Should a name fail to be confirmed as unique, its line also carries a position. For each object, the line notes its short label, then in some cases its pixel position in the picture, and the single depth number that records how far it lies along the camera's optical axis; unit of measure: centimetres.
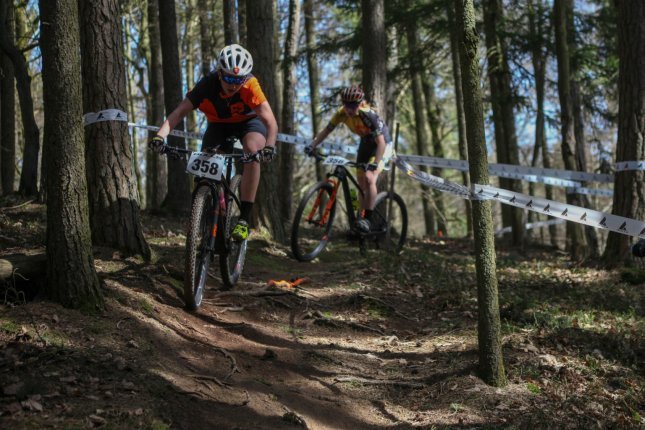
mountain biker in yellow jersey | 865
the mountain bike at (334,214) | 862
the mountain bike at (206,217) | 562
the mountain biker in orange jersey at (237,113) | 604
